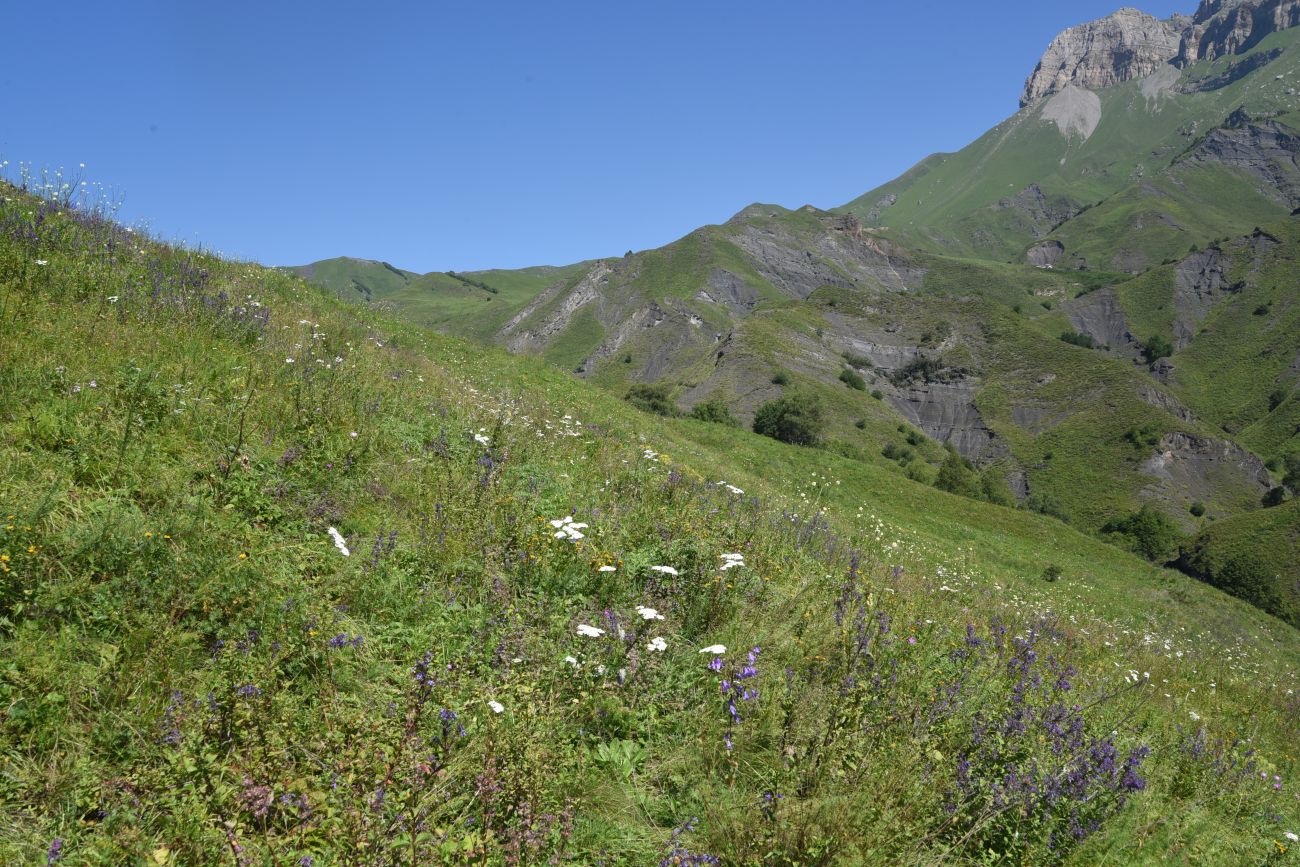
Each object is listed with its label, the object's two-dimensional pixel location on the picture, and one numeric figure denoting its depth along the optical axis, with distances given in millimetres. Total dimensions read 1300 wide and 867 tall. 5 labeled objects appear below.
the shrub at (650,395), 52031
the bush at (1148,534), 54406
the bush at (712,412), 46031
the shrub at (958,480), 45844
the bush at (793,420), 48156
